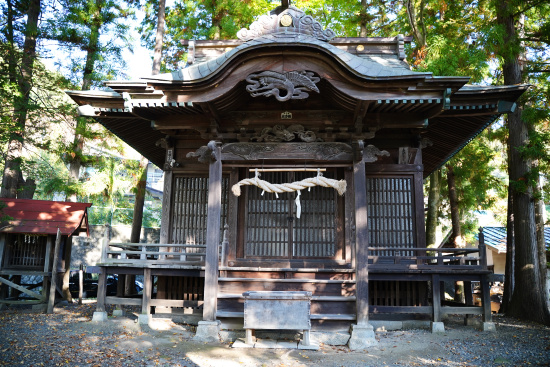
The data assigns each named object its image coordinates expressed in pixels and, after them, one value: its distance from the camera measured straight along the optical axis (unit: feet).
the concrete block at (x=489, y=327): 28.76
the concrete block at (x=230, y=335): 25.61
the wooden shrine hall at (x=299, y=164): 24.75
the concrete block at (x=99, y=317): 29.27
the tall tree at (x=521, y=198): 34.76
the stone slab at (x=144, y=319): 28.63
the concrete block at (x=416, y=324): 29.40
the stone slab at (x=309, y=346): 23.38
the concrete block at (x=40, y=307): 35.17
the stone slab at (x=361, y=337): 24.11
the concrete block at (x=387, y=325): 29.35
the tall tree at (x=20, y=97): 35.01
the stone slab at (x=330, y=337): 24.93
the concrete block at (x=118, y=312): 31.96
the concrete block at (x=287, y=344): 23.63
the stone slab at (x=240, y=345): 23.57
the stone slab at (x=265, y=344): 23.59
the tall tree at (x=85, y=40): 46.24
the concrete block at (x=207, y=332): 24.88
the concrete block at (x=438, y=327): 28.07
